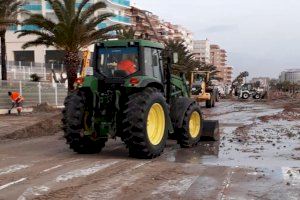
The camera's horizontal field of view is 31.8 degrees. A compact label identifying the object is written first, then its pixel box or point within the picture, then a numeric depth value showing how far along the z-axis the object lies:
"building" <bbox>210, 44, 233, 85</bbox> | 190.82
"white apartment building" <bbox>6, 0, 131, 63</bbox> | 67.75
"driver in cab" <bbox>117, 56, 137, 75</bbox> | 11.65
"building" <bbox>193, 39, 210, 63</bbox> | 167.36
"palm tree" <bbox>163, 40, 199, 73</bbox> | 55.56
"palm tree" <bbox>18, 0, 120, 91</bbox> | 28.72
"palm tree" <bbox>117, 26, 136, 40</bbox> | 42.89
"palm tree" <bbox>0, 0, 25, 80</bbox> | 32.03
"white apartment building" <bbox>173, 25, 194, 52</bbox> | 140.38
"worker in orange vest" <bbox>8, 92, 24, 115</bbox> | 30.23
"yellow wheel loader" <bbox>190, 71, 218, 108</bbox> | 37.00
